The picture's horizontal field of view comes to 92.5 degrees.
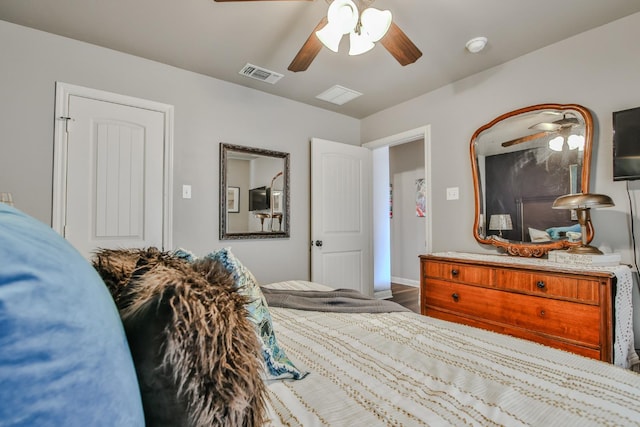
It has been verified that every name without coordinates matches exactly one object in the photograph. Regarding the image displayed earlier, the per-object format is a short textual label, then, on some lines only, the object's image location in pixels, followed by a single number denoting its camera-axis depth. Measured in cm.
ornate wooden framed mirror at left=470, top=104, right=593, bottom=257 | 229
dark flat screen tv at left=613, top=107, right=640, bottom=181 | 195
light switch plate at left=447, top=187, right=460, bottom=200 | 304
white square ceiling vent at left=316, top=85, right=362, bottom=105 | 321
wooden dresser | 174
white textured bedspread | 72
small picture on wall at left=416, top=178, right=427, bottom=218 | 521
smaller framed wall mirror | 303
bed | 31
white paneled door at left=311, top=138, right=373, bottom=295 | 348
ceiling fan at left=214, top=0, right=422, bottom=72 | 177
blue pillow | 29
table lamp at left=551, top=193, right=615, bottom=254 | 194
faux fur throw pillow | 43
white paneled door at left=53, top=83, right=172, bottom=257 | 234
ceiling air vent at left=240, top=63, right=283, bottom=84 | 278
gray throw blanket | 161
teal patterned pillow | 89
